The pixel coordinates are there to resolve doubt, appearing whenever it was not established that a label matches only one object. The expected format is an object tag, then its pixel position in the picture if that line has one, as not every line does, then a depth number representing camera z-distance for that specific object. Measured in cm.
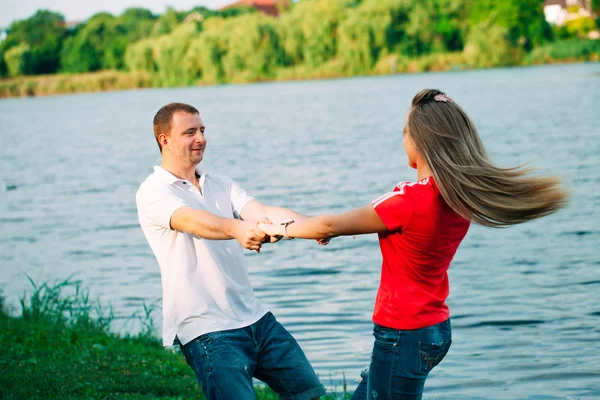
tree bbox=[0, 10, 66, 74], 11601
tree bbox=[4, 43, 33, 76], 9688
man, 475
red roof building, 16394
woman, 415
